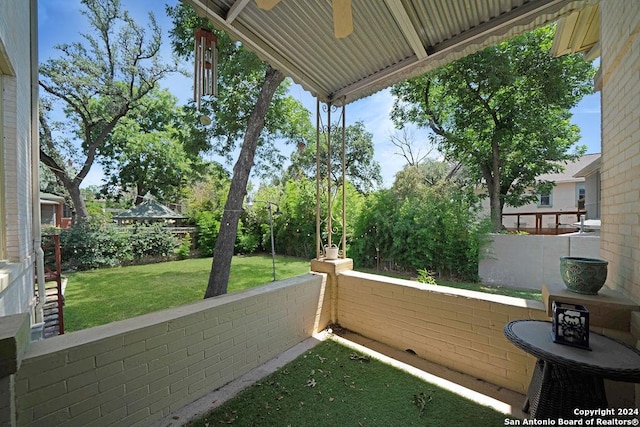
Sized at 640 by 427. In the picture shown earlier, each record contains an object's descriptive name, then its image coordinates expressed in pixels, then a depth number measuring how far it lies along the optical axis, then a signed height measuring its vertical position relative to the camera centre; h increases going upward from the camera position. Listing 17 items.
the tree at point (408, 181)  7.99 +0.95
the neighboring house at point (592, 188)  7.29 +0.67
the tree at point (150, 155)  12.71 +2.78
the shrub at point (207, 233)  10.12 -0.86
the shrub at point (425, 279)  4.60 -1.19
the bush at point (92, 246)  7.63 -1.07
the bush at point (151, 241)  8.78 -1.04
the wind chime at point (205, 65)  2.29 +1.25
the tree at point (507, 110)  7.18 +2.96
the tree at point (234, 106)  5.08 +2.36
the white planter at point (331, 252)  3.32 -0.51
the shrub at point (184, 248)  9.61 -1.36
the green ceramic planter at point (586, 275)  1.68 -0.41
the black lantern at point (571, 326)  1.38 -0.60
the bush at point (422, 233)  5.87 -0.53
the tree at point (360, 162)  15.92 +2.83
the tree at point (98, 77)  8.59 +4.49
